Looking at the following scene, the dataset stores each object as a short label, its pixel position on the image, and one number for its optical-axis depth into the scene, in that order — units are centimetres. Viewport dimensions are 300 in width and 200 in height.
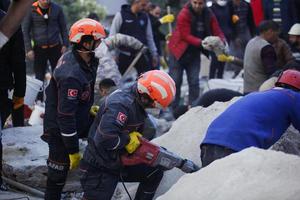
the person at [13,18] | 486
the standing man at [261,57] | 1131
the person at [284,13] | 1475
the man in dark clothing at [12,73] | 892
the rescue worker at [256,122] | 696
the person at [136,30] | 1420
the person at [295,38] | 1299
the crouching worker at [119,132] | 690
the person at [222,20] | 1676
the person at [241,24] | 1719
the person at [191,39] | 1344
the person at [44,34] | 1353
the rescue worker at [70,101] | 759
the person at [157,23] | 1685
